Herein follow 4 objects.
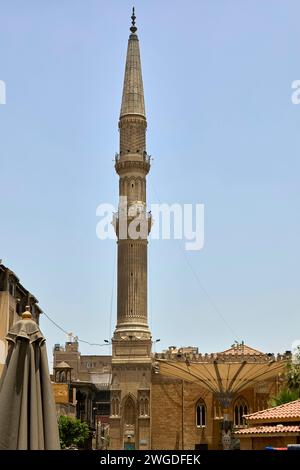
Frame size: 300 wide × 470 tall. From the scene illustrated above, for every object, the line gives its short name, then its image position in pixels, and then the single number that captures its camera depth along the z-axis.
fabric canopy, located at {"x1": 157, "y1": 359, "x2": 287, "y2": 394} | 60.00
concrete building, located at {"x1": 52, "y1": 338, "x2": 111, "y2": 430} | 56.88
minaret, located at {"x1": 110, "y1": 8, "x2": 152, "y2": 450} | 62.62
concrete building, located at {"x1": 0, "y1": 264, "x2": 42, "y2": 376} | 34.09
